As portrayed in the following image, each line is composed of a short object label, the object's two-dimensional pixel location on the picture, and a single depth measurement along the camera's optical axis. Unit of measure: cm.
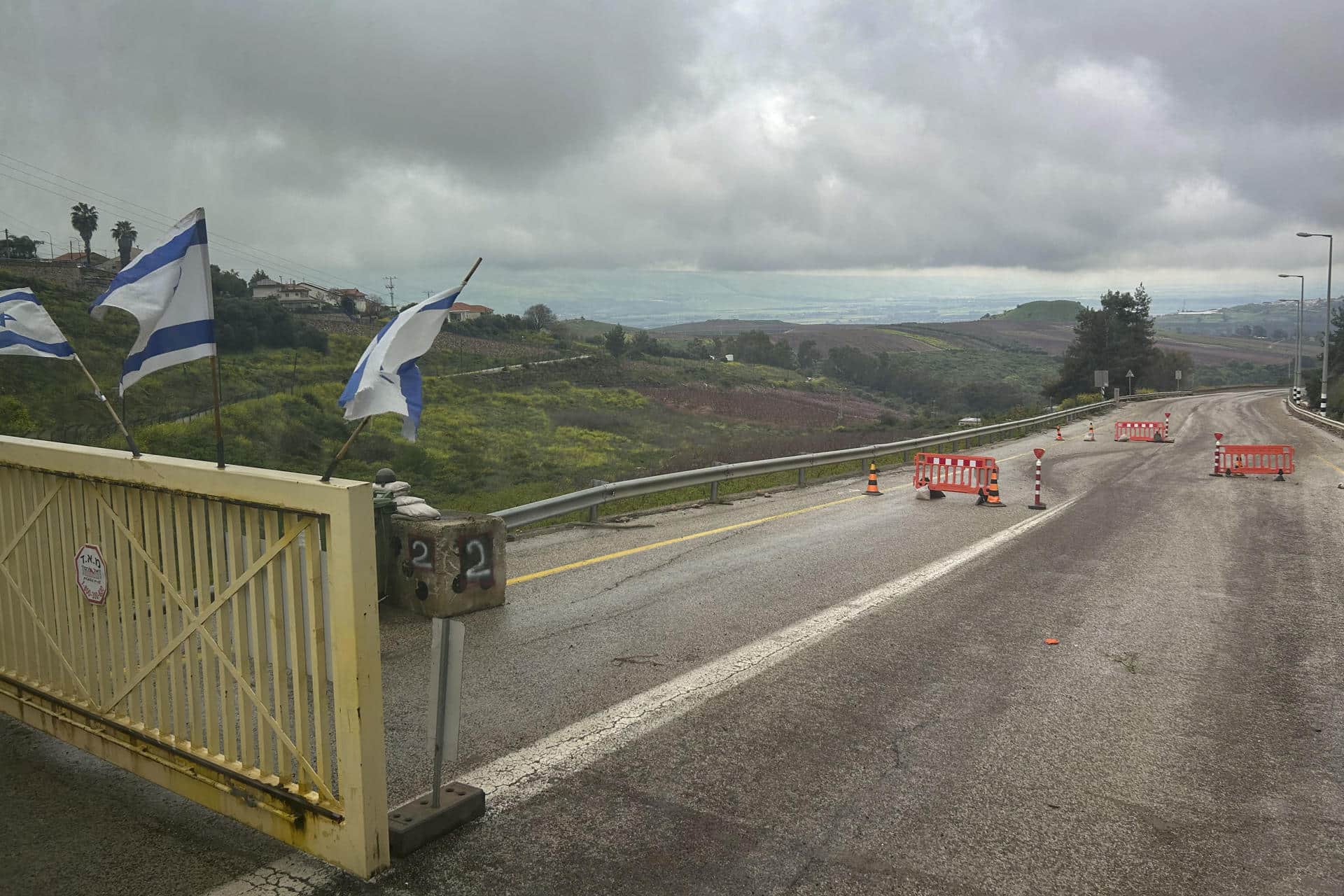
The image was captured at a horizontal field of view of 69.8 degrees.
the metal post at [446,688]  415
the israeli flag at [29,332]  527
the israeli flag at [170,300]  431
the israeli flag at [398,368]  415
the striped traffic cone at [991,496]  1673
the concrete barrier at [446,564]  798
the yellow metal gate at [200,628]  384
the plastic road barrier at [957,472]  1709
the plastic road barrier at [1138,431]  3625
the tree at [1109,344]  9838
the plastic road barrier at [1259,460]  2162
